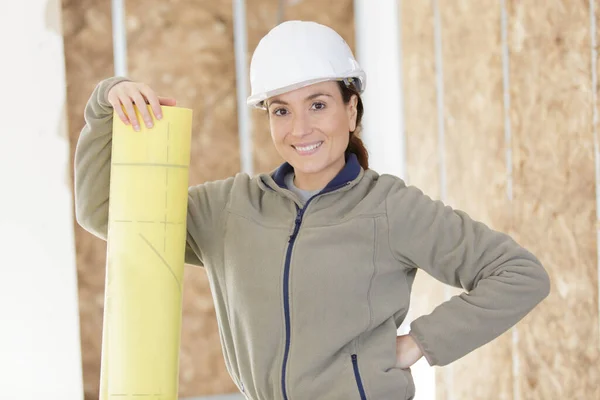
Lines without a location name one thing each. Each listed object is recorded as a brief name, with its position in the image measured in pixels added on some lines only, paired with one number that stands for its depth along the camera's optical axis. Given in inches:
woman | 66.7
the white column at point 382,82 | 154.5
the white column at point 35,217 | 139.9
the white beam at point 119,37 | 152.9
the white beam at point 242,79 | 160.4
